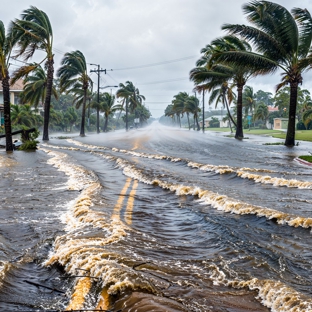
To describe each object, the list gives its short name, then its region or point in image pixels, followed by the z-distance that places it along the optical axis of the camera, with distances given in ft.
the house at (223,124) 412.24
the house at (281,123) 267.49
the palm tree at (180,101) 327.78
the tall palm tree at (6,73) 71.31
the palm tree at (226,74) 110.32
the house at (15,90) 196.03
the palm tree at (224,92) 154.71
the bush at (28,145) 83.41
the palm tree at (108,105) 252.01
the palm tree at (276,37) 78.79
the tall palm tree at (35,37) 84.55
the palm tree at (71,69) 157.58
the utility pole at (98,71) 234.19
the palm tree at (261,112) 279.49
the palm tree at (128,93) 289.12
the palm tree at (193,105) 285.84
